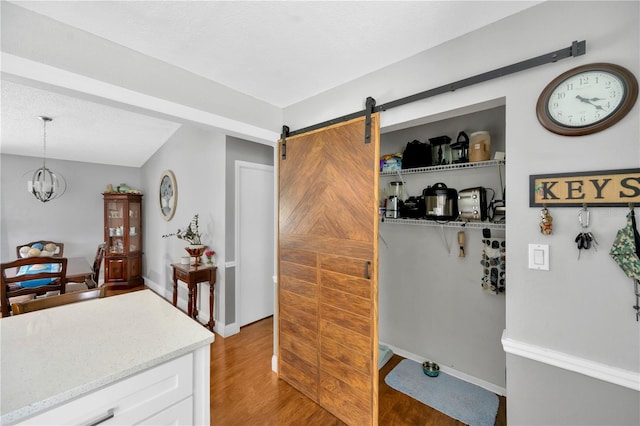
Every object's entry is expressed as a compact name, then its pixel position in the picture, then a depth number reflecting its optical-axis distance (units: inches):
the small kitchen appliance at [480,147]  73.7
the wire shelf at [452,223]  68.6
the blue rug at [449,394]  73.2
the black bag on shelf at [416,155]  86.8
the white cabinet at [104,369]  31.8
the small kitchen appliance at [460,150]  79.0
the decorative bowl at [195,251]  126.2
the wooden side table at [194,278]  119.5
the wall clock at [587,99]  39.5
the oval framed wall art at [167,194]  163.5
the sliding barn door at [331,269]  66.1
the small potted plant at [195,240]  126.4
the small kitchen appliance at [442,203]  80.7
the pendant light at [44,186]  134.6
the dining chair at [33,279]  94.0
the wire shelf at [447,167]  70.5
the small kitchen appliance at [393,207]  93.3
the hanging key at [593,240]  41.6
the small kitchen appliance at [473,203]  74.2
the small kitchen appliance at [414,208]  87.6
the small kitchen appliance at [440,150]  83.8
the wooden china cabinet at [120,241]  190.2
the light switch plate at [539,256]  45.8
